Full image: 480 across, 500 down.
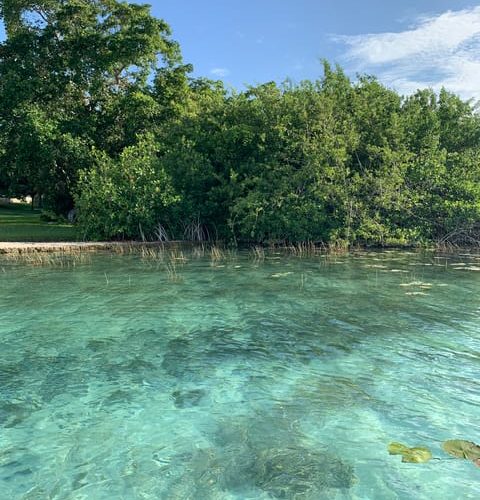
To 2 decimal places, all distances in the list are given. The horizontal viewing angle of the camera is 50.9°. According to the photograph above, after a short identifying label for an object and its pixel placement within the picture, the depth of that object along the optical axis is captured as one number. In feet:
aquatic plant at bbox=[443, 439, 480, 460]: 13.83
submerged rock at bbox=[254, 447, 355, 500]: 12.22
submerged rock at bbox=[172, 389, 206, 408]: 17.43
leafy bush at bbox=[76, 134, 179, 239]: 66.90
